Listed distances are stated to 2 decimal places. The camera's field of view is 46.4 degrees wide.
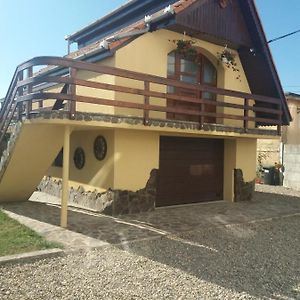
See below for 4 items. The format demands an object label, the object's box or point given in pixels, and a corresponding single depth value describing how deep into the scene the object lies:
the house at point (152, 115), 8.51
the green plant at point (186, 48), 10.44
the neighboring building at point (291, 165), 17.03
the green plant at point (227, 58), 11.66
